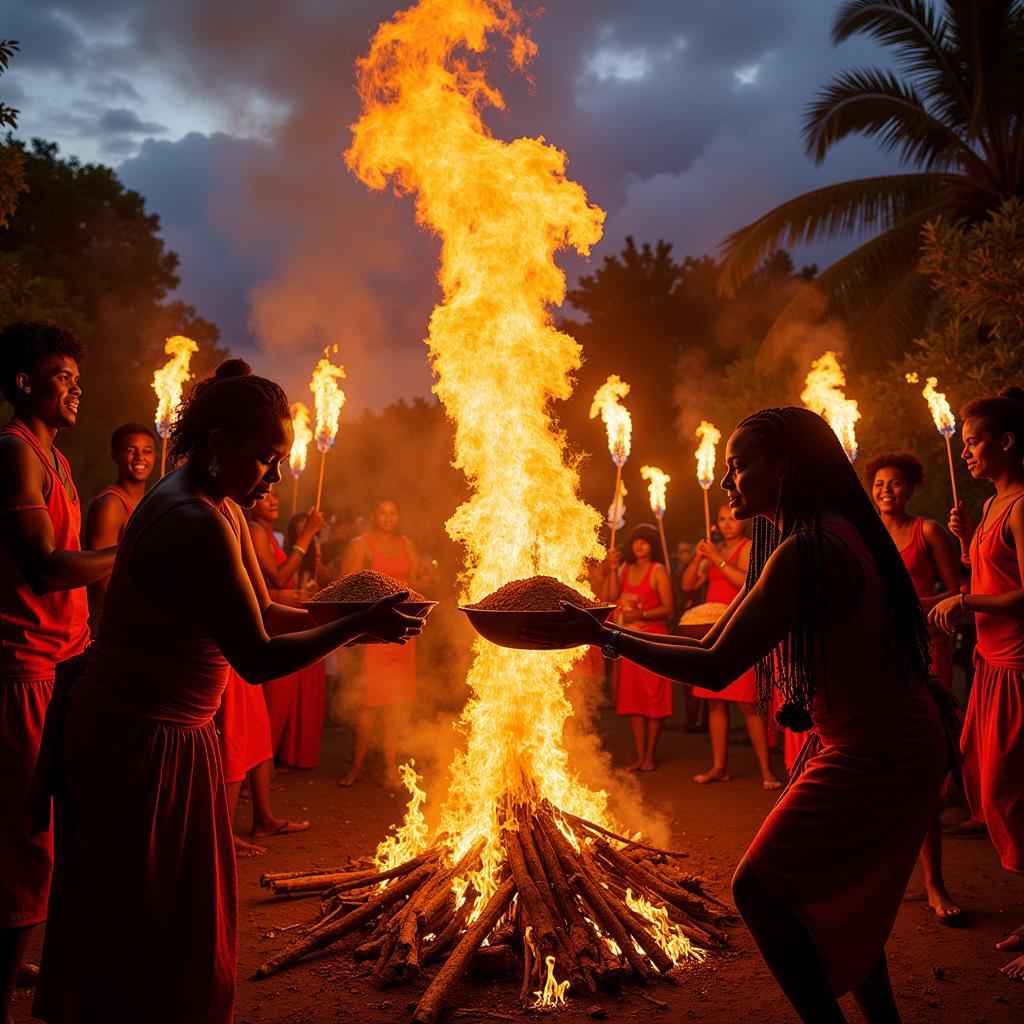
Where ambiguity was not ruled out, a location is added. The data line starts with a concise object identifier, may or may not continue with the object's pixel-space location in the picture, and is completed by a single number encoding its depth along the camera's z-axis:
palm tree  14.32
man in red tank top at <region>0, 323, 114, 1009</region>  3.54
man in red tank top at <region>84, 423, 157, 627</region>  4.99
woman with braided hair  2.76
